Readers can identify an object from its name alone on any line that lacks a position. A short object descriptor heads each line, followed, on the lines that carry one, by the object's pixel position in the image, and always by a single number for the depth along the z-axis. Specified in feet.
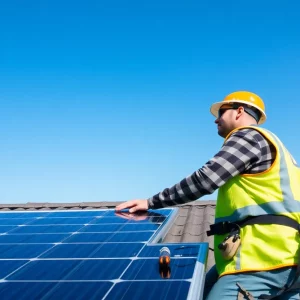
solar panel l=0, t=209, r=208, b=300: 9.72
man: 9.98
